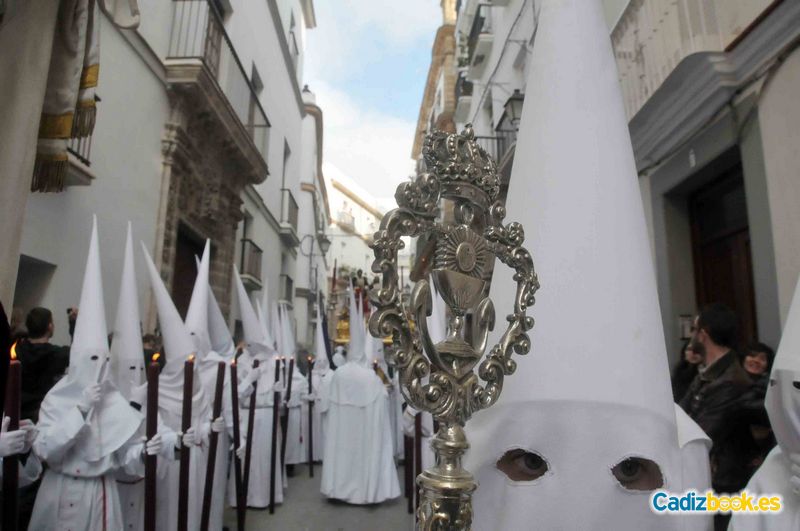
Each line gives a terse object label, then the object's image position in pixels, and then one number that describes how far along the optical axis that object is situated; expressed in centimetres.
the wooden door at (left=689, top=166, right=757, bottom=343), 500
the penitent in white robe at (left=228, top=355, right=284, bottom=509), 558
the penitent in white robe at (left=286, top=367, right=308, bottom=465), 761
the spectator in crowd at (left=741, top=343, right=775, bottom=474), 242
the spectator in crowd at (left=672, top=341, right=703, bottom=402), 365
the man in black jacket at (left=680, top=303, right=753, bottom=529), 238
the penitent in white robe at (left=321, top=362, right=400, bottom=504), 612
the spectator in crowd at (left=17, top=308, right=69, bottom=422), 320
